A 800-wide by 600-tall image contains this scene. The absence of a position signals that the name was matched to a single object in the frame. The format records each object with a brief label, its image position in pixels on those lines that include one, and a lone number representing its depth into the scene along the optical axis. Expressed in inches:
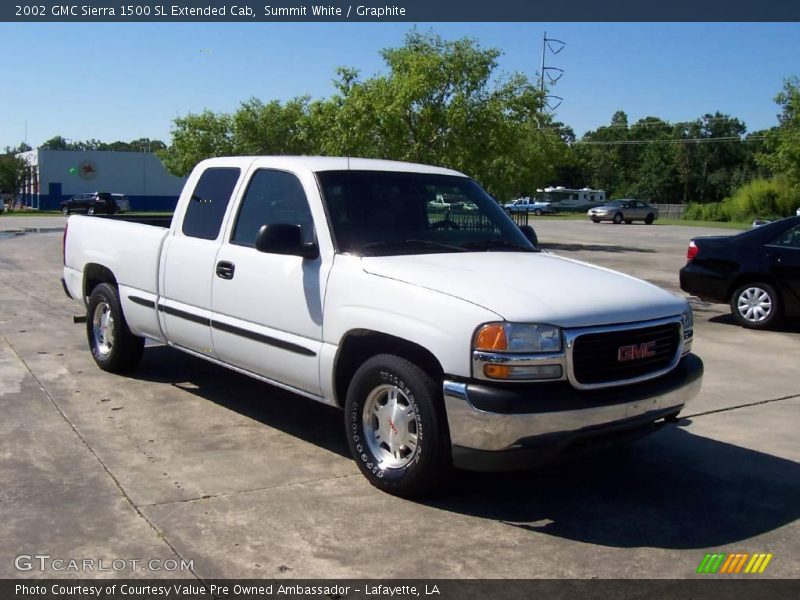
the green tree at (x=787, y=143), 1339.8
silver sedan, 2119.8
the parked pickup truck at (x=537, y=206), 2705.7
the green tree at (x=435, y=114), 1005.2
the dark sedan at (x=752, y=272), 416.8
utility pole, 2229.8
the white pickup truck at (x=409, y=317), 166.7
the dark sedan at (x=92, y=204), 2054.6
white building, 2719.0
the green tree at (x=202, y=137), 1744.6
